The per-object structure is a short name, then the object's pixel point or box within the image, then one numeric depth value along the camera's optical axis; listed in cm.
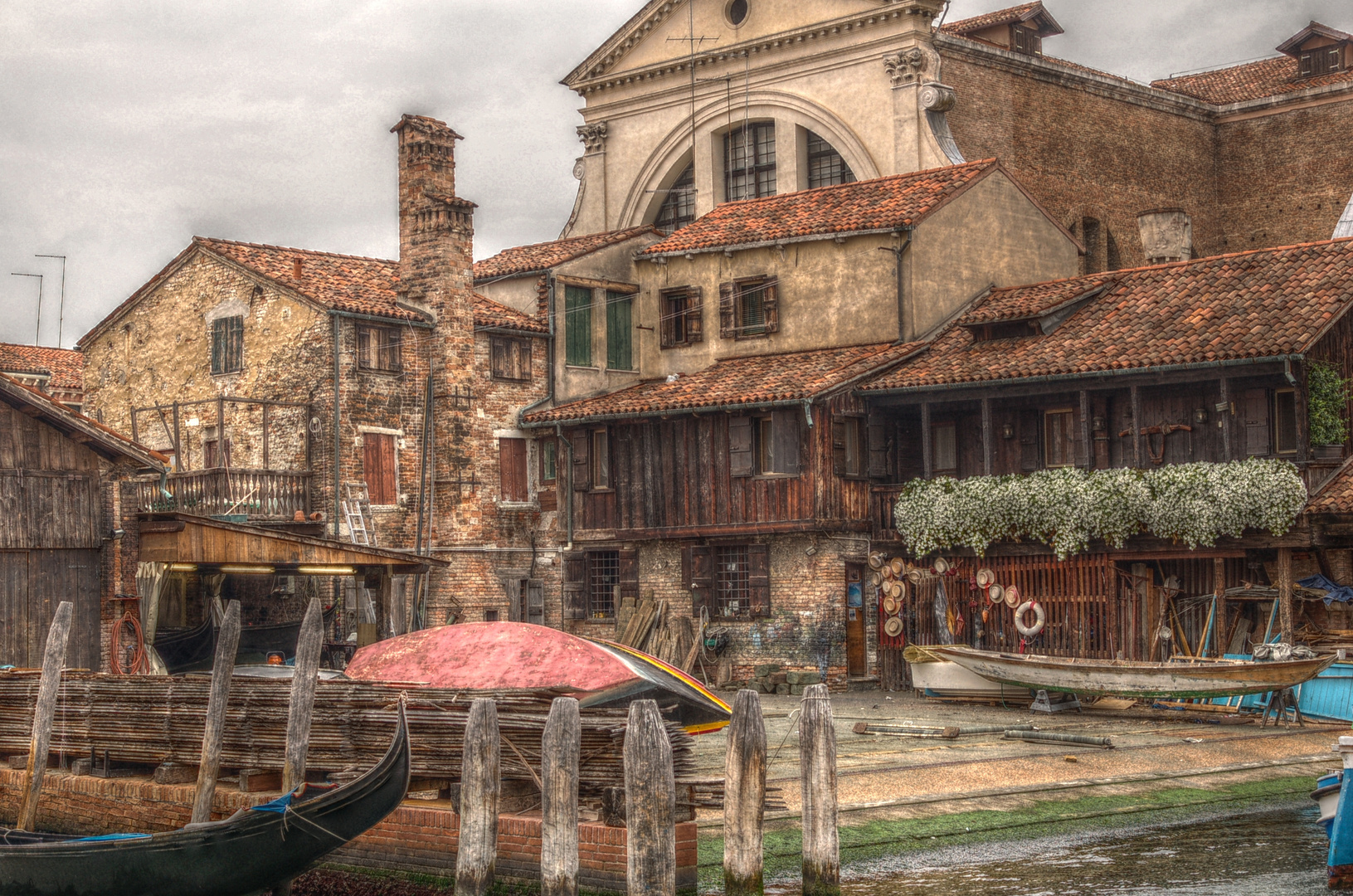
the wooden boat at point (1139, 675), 2123
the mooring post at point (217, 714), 1469
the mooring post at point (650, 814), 1164
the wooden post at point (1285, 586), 2325
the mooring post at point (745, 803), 1182
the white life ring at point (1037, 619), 2541
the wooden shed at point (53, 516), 2206
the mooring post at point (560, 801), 1183
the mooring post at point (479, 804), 1235
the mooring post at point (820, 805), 1195
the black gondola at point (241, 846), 1283
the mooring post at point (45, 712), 1631
